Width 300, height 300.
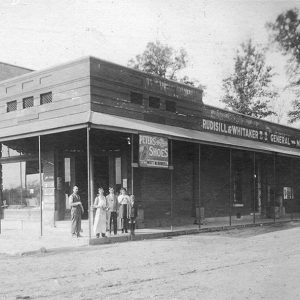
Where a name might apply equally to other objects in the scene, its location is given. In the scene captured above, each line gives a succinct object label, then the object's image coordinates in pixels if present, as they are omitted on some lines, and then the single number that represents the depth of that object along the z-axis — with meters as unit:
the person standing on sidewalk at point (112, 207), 15.47
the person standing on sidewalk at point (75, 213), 14.97
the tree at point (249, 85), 47.38
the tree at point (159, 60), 45.50
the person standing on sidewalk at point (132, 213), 15.15
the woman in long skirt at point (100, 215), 14.41
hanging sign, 15.80
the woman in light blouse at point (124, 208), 15.83
